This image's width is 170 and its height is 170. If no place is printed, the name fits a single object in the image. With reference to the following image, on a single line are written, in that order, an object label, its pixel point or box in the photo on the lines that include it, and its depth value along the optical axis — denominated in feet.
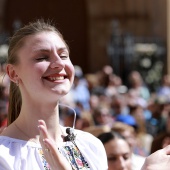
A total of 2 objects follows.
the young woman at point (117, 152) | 21.45
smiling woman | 13.16
